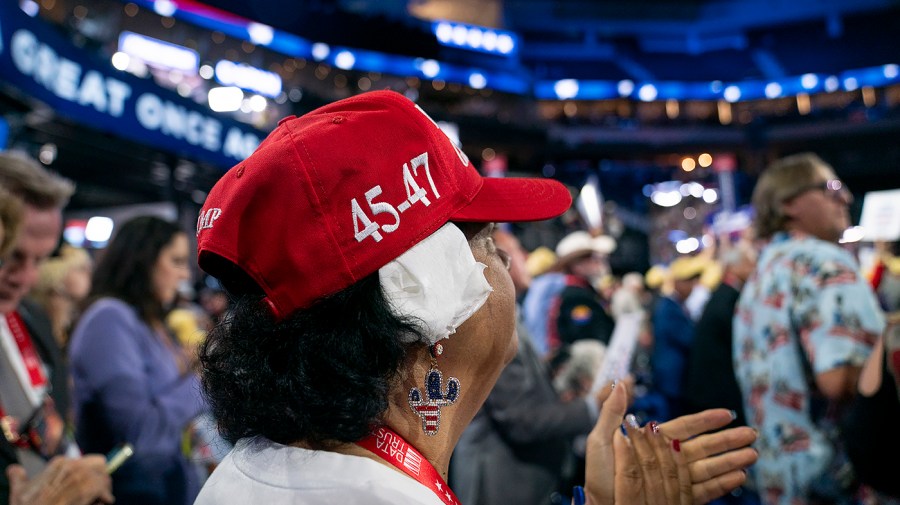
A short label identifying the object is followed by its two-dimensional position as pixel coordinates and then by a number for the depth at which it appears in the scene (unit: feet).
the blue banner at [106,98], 14.62
